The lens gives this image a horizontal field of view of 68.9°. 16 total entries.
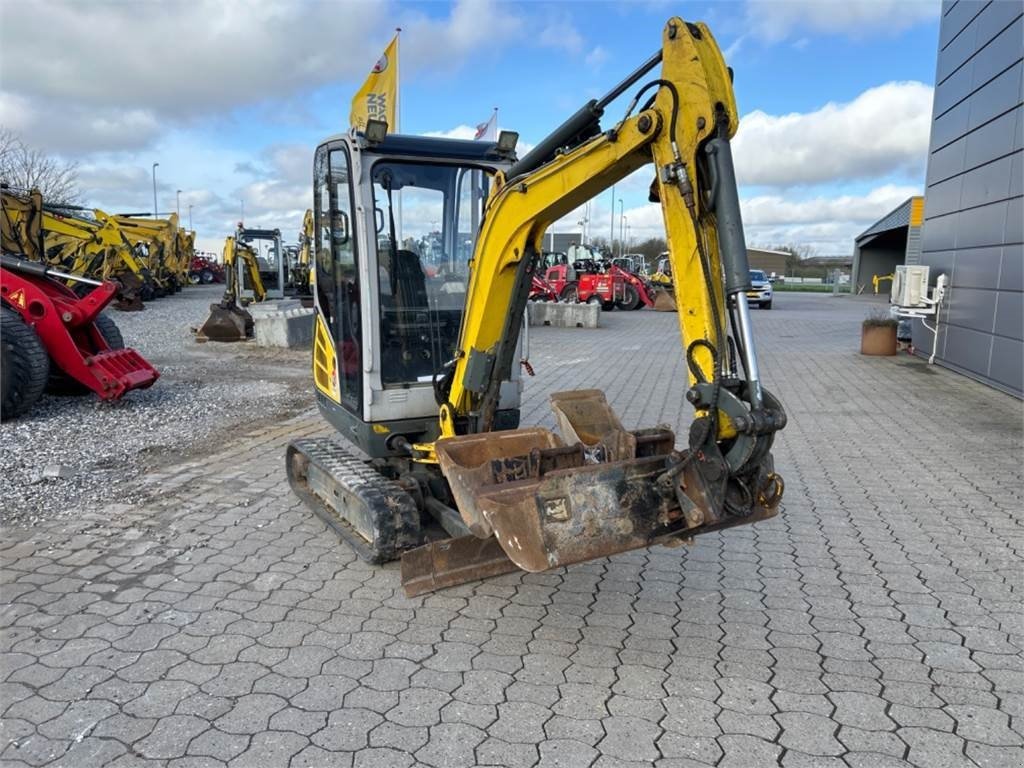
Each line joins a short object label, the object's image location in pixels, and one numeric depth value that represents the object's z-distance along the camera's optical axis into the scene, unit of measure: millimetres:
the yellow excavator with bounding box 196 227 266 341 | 15883
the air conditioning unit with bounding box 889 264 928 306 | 13609
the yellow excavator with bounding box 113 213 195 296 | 26339
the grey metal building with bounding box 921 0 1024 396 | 10781
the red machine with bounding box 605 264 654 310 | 27781
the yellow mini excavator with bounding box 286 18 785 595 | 3037
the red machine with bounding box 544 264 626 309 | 27547
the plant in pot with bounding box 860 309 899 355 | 14672
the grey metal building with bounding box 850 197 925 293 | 41188
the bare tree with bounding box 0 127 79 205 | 30588
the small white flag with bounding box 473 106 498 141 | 9789
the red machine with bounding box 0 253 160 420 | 7633
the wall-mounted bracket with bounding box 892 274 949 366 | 13414
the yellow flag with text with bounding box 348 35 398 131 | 8633
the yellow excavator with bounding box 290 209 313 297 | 13742
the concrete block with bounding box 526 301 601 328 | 21172
